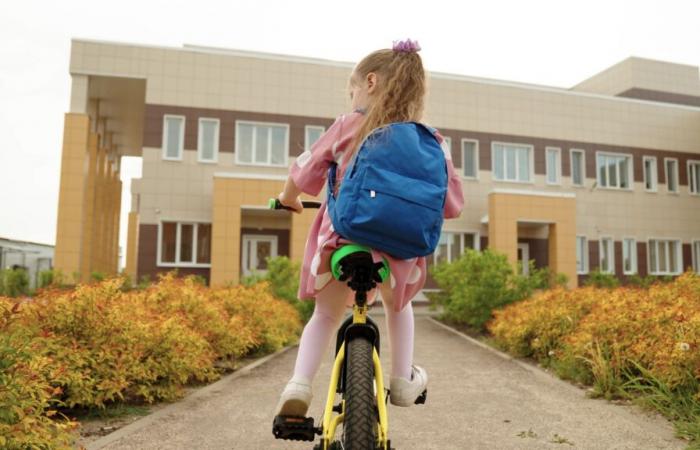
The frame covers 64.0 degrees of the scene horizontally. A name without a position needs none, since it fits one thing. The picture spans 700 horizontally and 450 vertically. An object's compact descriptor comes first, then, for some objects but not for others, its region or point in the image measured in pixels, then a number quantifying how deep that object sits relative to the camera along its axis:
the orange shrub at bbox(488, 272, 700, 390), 4.82
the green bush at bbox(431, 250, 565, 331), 11.70
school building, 20.14
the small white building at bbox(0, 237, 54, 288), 33.21
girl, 2.45
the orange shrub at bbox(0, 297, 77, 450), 2.80
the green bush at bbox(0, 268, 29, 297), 16.78
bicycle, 2.04
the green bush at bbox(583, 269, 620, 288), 20.58
